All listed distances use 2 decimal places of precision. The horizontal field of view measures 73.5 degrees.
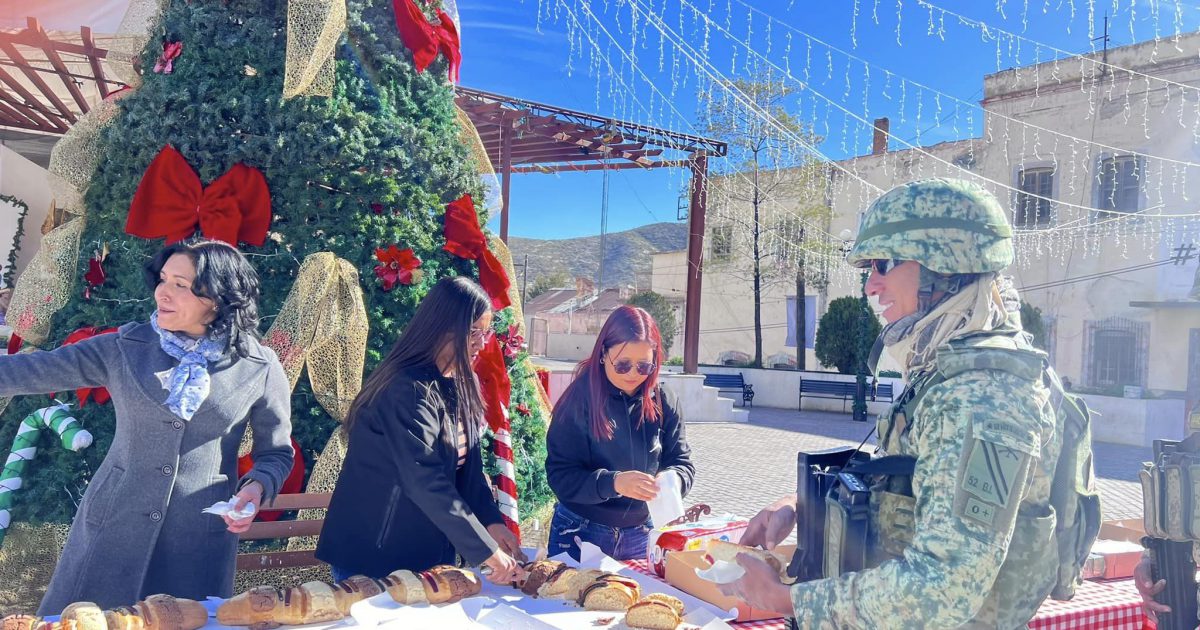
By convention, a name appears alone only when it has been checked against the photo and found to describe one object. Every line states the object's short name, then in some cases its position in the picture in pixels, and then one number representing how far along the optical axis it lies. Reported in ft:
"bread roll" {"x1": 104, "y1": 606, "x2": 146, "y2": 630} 6.54
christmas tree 11.42
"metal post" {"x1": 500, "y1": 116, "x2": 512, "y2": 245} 38.32
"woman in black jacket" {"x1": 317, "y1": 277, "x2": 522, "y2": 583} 8.29
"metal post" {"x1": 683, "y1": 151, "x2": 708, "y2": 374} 51.78
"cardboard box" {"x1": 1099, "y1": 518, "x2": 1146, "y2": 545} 10.76
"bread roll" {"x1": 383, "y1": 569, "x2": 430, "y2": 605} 7.55
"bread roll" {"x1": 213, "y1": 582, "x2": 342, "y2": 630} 7.00
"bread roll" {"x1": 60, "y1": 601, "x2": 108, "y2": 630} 6.39
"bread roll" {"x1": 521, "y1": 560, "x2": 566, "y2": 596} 8.18
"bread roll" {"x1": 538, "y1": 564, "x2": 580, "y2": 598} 8.02
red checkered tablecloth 7.95
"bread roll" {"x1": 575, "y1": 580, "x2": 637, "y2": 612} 7.72
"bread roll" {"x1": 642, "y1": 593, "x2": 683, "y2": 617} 7.40
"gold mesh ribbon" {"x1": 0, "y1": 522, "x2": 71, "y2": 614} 11.23
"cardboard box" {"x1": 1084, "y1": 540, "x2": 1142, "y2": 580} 9.44
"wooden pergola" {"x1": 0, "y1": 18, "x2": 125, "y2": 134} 20.13
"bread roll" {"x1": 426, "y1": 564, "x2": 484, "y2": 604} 7.80
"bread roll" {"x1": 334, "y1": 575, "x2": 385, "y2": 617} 7.34
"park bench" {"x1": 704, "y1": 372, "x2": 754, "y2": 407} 67.10
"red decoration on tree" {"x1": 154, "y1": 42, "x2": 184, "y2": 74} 11.60
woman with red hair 10.85
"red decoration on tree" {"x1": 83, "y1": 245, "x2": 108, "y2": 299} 11.74
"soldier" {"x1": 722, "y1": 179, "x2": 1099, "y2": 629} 4.78
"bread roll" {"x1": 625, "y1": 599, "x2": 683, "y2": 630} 7.14
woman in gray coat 8.23
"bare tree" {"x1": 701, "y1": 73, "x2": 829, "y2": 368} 71.15
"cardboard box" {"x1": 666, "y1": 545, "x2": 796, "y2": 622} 7.53
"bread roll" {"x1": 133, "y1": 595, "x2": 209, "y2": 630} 6.70
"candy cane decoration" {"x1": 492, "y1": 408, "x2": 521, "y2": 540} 12.47
